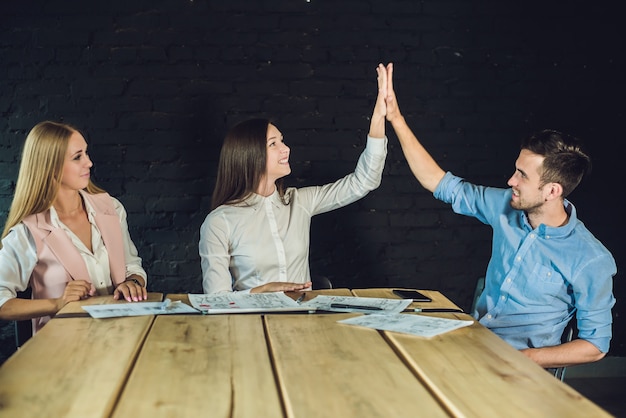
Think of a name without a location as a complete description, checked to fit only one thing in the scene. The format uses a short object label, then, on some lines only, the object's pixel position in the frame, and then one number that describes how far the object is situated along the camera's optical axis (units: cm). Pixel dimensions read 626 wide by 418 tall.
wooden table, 142
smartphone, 249
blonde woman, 282
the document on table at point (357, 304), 230
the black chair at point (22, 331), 267
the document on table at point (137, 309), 223
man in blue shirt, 250
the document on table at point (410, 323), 201
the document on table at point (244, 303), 228
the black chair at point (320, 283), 305
